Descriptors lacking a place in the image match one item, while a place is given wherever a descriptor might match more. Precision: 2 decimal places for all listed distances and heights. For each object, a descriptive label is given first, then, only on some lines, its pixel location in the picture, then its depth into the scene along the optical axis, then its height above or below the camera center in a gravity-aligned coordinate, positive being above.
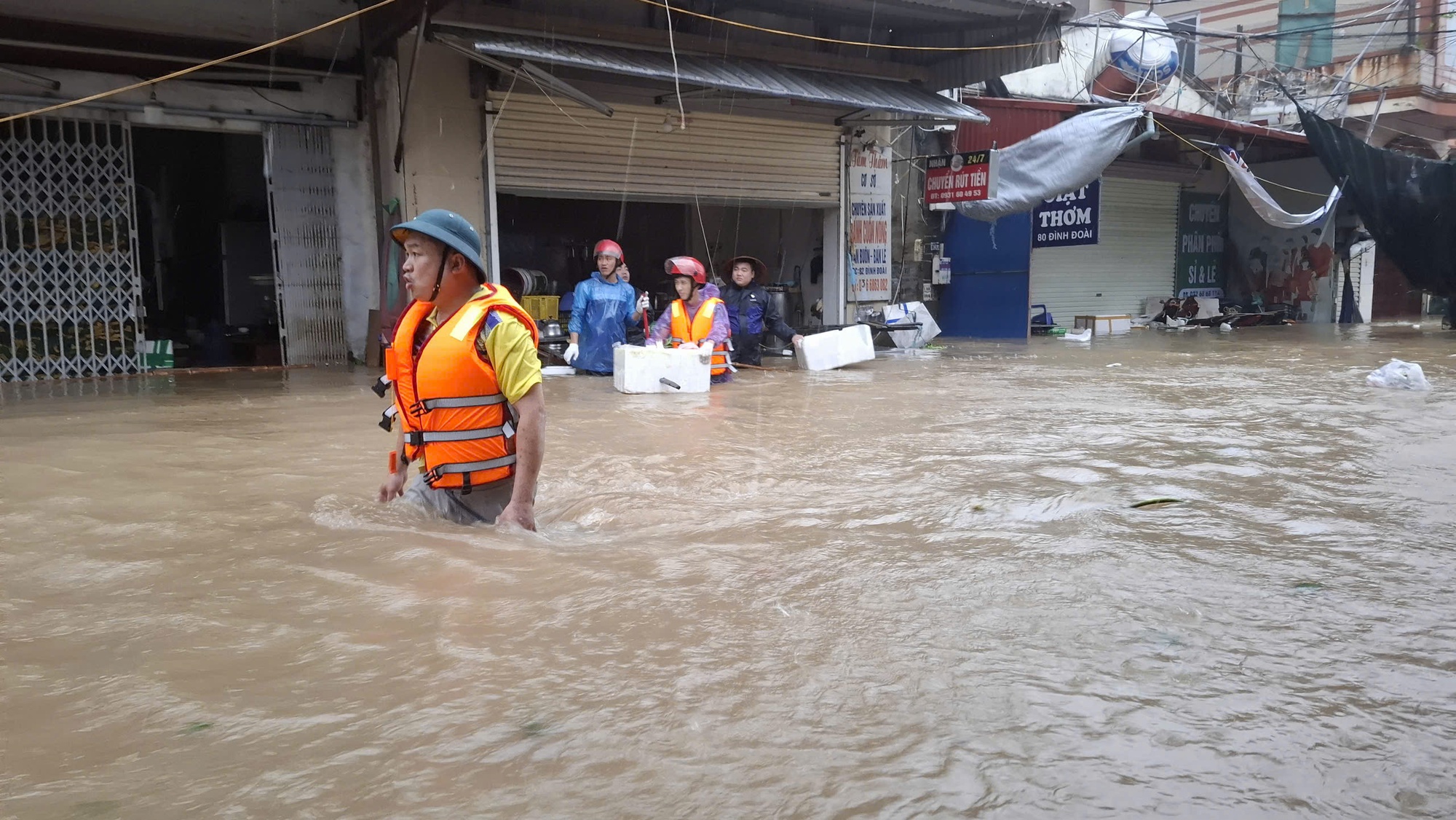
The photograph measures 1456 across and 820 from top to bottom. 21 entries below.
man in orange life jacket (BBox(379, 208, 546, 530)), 3.60 -0.26
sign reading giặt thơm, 17.34 +1.27
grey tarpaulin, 14.73 +1.92
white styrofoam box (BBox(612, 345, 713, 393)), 9.27 -0.63
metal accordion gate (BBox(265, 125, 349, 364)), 11.40 +0.63
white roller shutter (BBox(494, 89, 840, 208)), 11.80 +1.76
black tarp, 16.55 +1.57
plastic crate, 12.19 -0.08
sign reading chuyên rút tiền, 14.46 +1.65
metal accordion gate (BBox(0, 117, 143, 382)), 10.11 +0.52
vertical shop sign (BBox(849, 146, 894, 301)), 15.20 +1.08
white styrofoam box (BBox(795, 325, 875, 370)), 11.79 -0.59
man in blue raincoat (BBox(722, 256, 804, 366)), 11.45 -0.13
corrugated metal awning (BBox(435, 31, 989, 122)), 10.06 +2.43
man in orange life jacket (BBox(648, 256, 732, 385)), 9.80 -0.16
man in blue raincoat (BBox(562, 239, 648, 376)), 10.25 -0.17
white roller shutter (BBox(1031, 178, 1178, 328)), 20.75 +0.67
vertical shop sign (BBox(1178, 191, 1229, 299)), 23.22 +1.13
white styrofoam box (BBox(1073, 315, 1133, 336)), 19.86 -0.58
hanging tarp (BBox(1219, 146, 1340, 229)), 16.45 +1.49
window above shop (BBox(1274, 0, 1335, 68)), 23.27 +5.61
